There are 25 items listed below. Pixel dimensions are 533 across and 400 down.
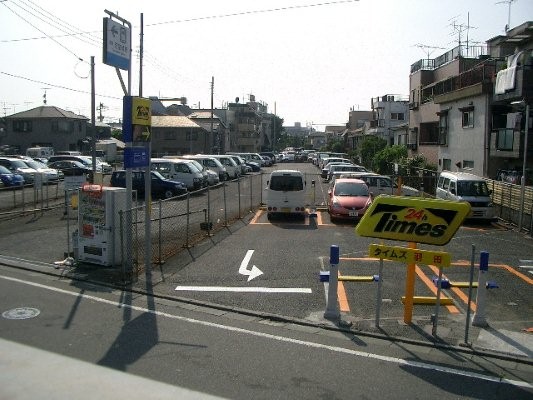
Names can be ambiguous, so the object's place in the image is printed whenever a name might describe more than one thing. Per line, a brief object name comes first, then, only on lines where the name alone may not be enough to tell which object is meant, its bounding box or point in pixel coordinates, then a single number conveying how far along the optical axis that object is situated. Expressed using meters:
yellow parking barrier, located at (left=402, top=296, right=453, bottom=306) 8.83
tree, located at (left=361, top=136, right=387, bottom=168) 46.88
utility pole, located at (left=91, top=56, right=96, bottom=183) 25.68
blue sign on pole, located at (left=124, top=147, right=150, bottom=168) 10.23
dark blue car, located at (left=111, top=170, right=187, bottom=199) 24.62
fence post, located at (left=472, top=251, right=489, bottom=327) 7.52
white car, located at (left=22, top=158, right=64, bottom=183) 28.23
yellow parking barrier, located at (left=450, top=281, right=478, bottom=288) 9.59
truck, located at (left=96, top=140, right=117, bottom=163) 32.09
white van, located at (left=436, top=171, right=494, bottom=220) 18.45
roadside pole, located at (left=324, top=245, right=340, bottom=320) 7.88
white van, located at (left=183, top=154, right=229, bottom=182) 34.41
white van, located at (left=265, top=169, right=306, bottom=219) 18.47
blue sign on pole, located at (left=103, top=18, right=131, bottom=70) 9.87
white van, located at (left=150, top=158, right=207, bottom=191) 28.16
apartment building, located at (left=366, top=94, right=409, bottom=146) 63.22
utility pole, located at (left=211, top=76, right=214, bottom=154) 51.37
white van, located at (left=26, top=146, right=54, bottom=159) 51.69
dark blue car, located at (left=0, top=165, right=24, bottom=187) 27.16
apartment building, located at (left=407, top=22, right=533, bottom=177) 22.22
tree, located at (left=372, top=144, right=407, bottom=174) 36.31
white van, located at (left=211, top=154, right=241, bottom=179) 36.84
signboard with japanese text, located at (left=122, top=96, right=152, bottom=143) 10.18
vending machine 10.80
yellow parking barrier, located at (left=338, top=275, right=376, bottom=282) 9.54
